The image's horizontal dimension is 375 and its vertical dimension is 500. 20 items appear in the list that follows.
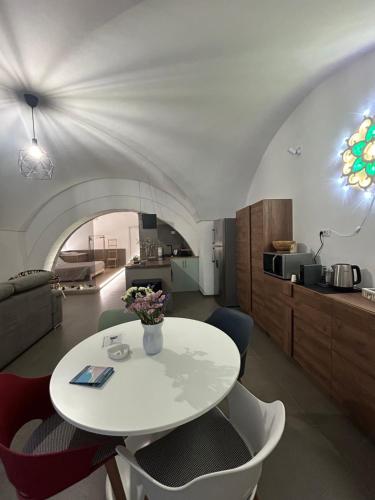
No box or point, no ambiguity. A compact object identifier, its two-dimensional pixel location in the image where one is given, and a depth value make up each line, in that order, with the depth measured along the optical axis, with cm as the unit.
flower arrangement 125
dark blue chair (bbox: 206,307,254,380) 169
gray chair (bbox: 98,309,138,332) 207
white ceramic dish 129
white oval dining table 86
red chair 82
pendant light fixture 297
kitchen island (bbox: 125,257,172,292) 474
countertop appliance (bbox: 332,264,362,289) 205
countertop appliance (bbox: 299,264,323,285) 241
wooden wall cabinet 317
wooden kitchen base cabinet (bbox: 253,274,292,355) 254
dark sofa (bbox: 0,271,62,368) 258
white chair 71
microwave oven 268
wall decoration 201
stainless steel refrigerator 441
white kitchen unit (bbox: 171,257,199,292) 607
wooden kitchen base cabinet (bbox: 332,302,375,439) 150
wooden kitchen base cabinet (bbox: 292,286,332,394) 192
